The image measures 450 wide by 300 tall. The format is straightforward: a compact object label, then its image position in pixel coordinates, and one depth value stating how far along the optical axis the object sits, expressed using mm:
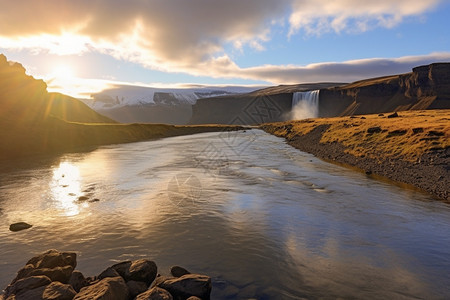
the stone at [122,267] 9797
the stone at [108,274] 9348
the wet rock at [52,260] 9773
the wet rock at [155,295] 7754
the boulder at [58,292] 7691
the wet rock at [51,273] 9078
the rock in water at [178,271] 10133
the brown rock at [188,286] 8621
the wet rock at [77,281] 8969
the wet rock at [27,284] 8289
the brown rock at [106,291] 7556
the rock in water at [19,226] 15242
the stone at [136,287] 8695
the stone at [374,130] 43669
